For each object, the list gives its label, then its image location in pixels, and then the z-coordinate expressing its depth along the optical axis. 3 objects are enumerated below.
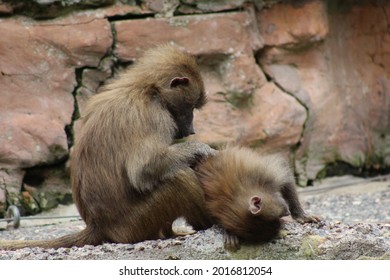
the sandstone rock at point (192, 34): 18.75
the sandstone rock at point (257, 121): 19.33
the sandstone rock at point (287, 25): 20.28
